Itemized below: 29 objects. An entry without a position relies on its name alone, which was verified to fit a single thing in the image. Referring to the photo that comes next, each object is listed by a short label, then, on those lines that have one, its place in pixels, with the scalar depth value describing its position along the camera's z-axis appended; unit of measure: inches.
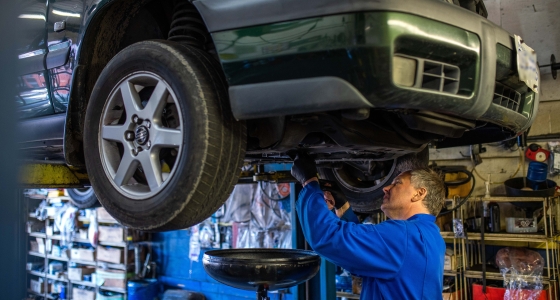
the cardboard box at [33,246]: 423.8
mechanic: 81.8
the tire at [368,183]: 106.1
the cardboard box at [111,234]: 322.7
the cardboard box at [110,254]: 324.5
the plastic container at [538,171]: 199.9
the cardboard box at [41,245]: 409.1
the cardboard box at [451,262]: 207.2
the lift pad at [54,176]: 114.3
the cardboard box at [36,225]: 411.5
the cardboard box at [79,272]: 355.3
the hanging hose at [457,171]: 202.2
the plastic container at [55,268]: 392.5
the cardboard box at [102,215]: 331.9
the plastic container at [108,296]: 329.4
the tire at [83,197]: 179.5
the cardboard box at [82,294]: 345.4
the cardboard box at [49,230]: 397.1
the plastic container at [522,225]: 197.2
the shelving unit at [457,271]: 207.0
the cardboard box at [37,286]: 408.8
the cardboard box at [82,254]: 346.6
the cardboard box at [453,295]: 201.6
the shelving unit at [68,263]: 327.3
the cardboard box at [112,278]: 323.9
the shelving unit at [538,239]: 189.8
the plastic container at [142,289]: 319.0
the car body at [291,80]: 56.1
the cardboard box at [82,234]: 354.3
